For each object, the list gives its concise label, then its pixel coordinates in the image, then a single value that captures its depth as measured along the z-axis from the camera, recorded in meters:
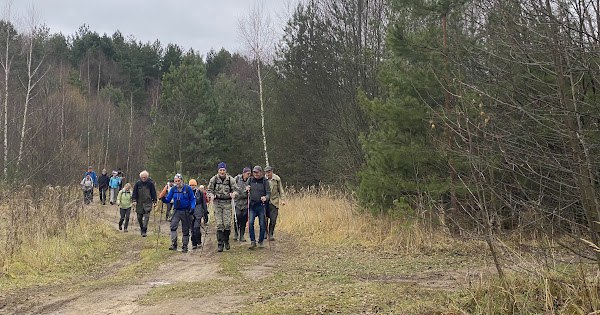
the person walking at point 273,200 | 12.34
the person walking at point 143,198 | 14.68
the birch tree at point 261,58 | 26.03
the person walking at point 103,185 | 24.39
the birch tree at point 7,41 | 27.29
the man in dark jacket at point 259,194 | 11.91
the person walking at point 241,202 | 12.03
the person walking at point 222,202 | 11.38
